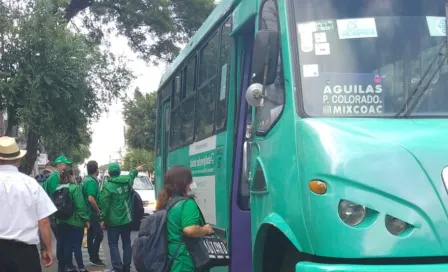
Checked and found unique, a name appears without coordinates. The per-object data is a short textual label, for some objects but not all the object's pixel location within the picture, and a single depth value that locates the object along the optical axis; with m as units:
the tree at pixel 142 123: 51.34
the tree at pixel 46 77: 16.53
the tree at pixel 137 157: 53.62
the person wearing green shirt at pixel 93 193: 10.51
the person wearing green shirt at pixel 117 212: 9.72
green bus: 4.03
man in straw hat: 5.41
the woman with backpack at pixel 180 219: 5.39
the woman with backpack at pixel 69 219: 9.88
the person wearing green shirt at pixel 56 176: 10.36
